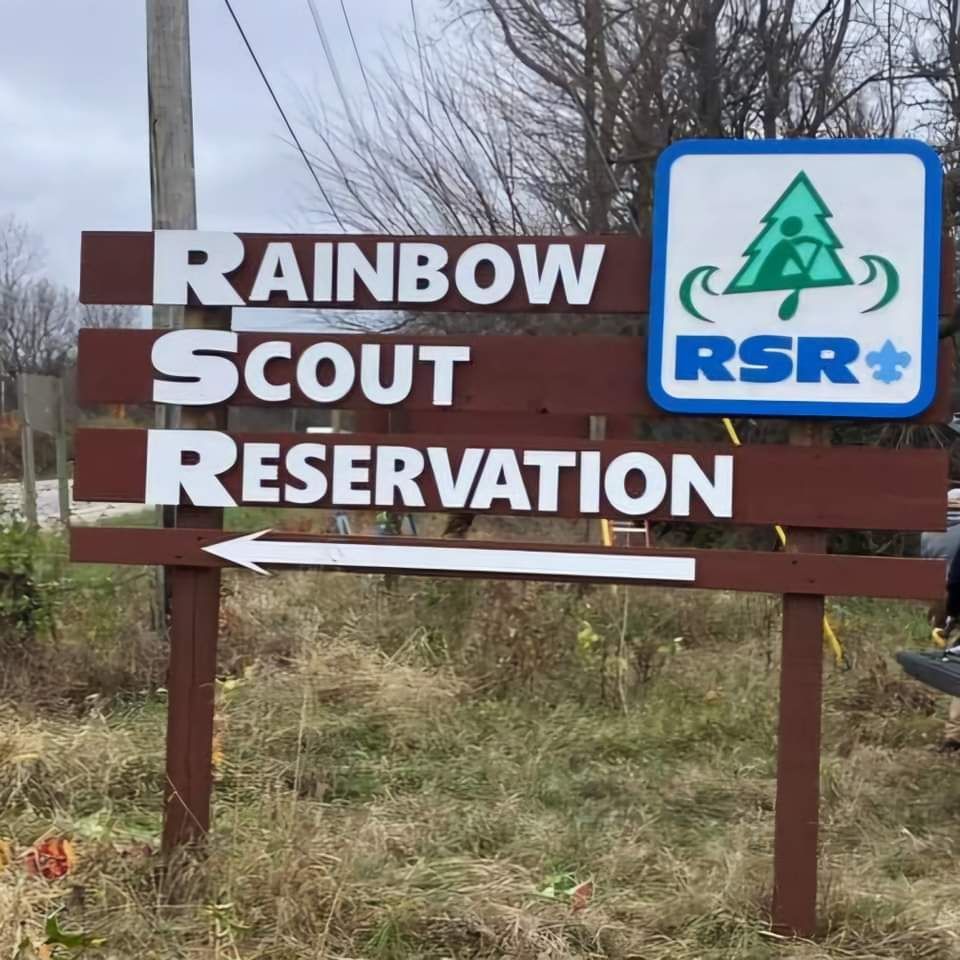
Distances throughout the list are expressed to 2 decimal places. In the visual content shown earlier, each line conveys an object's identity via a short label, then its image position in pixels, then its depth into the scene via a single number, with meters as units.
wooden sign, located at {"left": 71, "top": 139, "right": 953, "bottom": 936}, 3.62
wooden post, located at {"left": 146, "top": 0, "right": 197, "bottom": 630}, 6.70
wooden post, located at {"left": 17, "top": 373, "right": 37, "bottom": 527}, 9.07
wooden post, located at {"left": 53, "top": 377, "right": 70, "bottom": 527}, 10.18
